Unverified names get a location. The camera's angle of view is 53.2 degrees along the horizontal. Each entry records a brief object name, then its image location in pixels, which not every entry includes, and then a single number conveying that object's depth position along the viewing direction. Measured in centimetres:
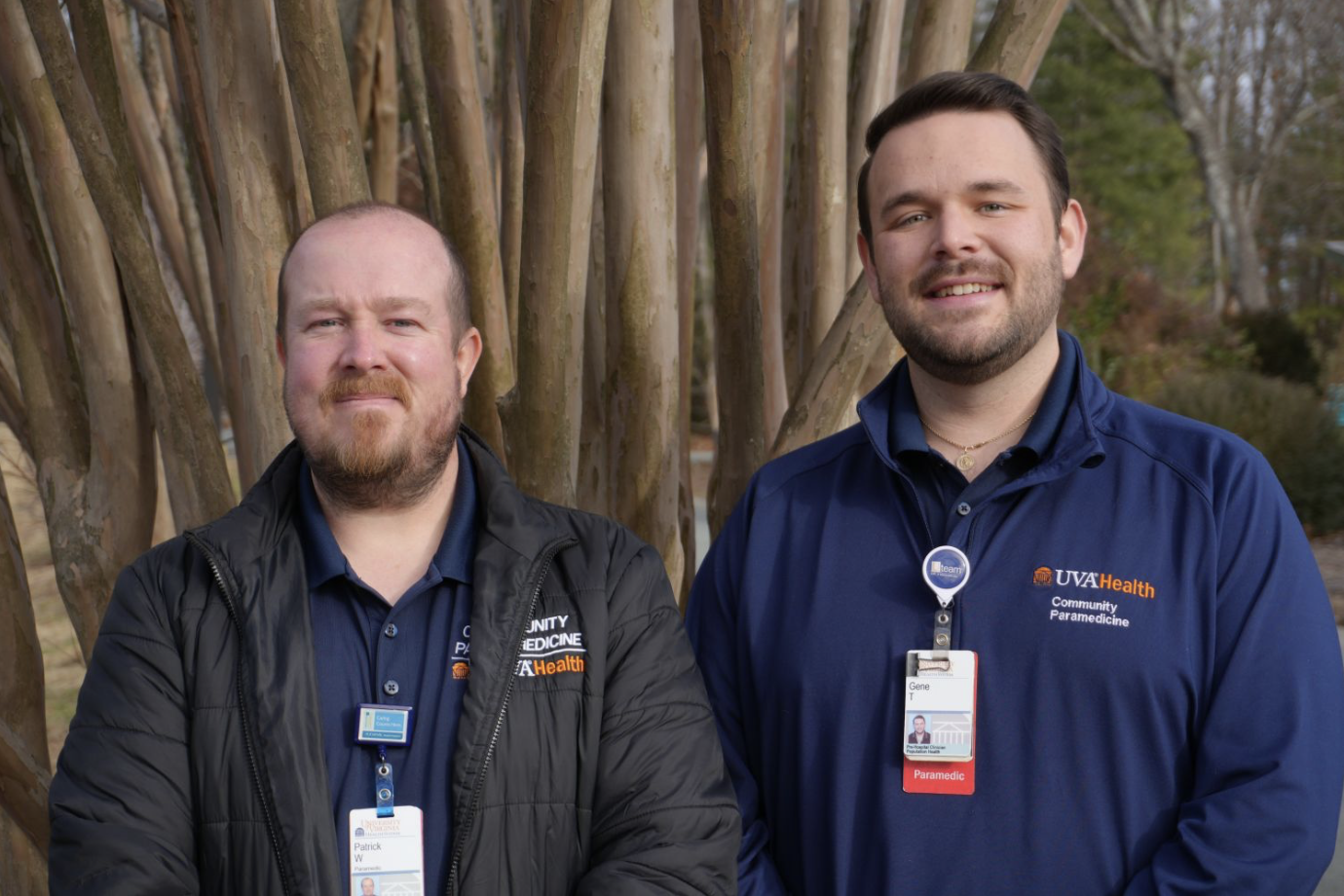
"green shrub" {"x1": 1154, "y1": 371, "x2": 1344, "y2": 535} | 1172
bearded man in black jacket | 182
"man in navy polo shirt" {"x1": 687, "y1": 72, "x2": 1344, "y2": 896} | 182
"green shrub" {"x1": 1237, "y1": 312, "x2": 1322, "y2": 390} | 1558
